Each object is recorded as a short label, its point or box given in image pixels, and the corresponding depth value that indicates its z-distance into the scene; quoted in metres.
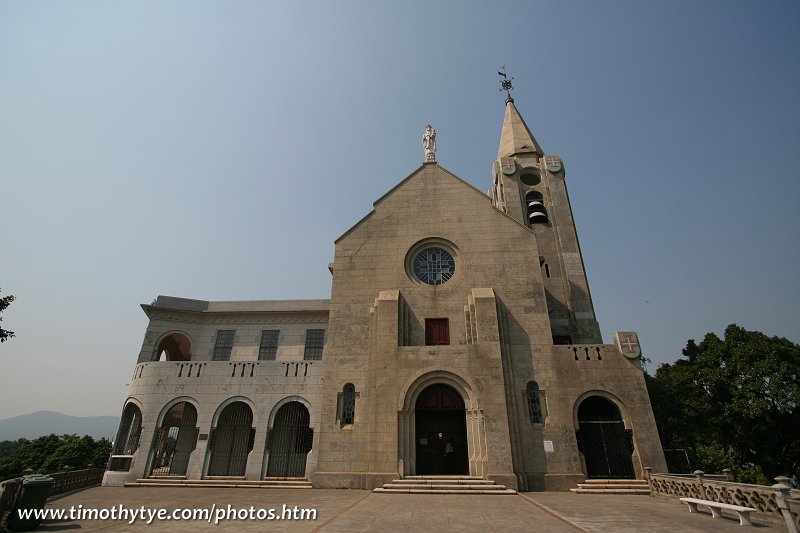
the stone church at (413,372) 16.28
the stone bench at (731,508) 9.39
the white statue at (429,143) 23.17
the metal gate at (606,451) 17.58
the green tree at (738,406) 20.66
